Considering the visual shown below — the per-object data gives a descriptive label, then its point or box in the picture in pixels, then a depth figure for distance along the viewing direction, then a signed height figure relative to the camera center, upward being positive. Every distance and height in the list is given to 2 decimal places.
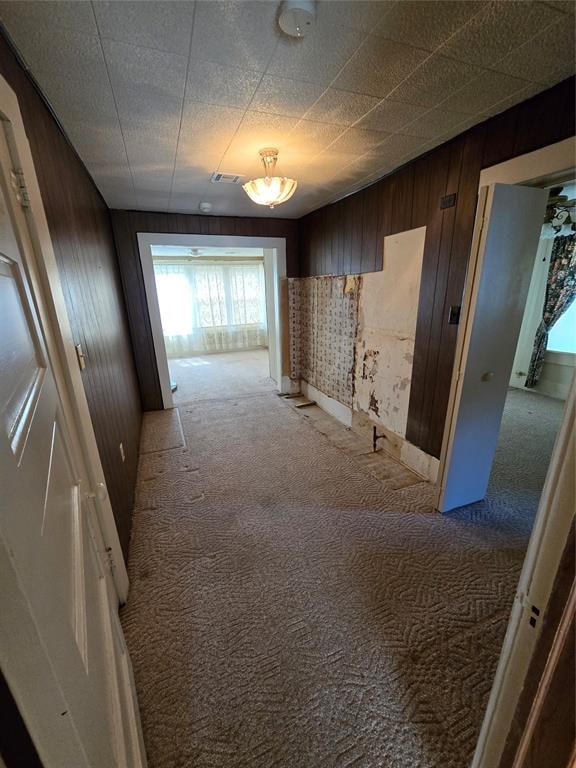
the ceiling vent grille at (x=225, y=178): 2.27 +0.92
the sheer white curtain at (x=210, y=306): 6.37 -0.12
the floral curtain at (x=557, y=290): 3.77 +0.01
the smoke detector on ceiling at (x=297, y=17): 0.92 +0.87
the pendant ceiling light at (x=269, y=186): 1.91 +0.71
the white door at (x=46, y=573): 0.39 -0.44
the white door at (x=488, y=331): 1.50 -0.21
